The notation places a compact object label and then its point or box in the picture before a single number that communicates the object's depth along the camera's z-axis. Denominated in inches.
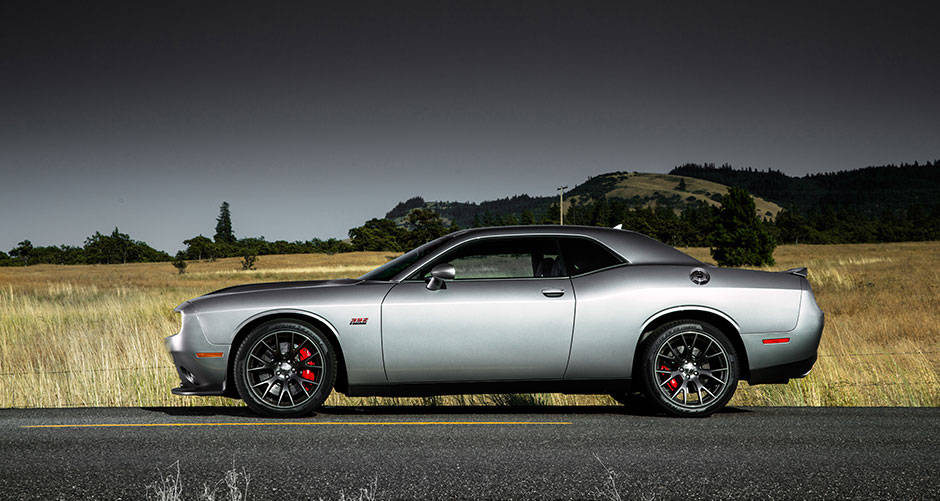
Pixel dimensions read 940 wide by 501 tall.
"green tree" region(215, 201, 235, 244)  7608.3
